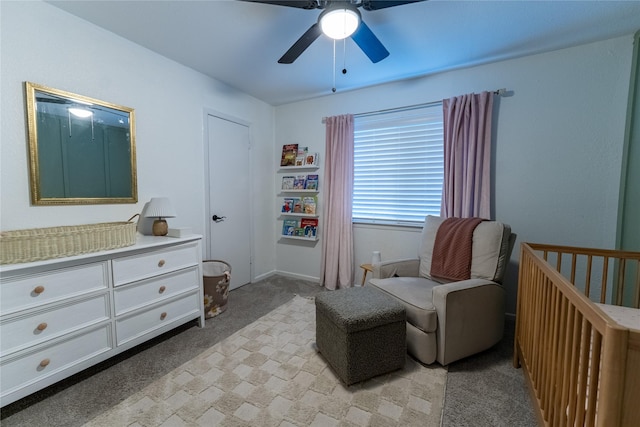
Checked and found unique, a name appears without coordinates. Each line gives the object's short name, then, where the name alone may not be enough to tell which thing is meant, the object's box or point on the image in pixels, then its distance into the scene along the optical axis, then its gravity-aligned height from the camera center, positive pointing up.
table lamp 2.15 -0.14
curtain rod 2.34 +0.93
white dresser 1.33 -0.68
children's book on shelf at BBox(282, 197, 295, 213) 3.59 -0.12
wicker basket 1.34 -0.27
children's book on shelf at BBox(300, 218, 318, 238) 3.42 -0.41
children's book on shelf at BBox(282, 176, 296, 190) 3.54 +0.18
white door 2.88 -0.01
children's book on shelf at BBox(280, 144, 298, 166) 3.48 +0.54
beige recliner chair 1.71 -0.72
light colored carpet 1.35 -1.13
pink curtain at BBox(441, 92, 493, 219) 2.38 +0.38
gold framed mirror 1.68 +0.32
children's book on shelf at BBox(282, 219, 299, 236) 3.56 -0.42
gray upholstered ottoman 1.57 -0.86
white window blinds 2.74 +0.34
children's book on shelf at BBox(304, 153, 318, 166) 3.34 +0.47
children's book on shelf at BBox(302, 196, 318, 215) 3.40 -0.11
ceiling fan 1.41 +0.99
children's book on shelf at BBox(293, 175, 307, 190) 3.45 +0.18
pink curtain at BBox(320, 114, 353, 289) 3.08 -0.07
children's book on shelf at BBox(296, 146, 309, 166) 3.42 +0.51
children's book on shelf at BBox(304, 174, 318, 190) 3.36 +0.17
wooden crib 0.69 -0.54
